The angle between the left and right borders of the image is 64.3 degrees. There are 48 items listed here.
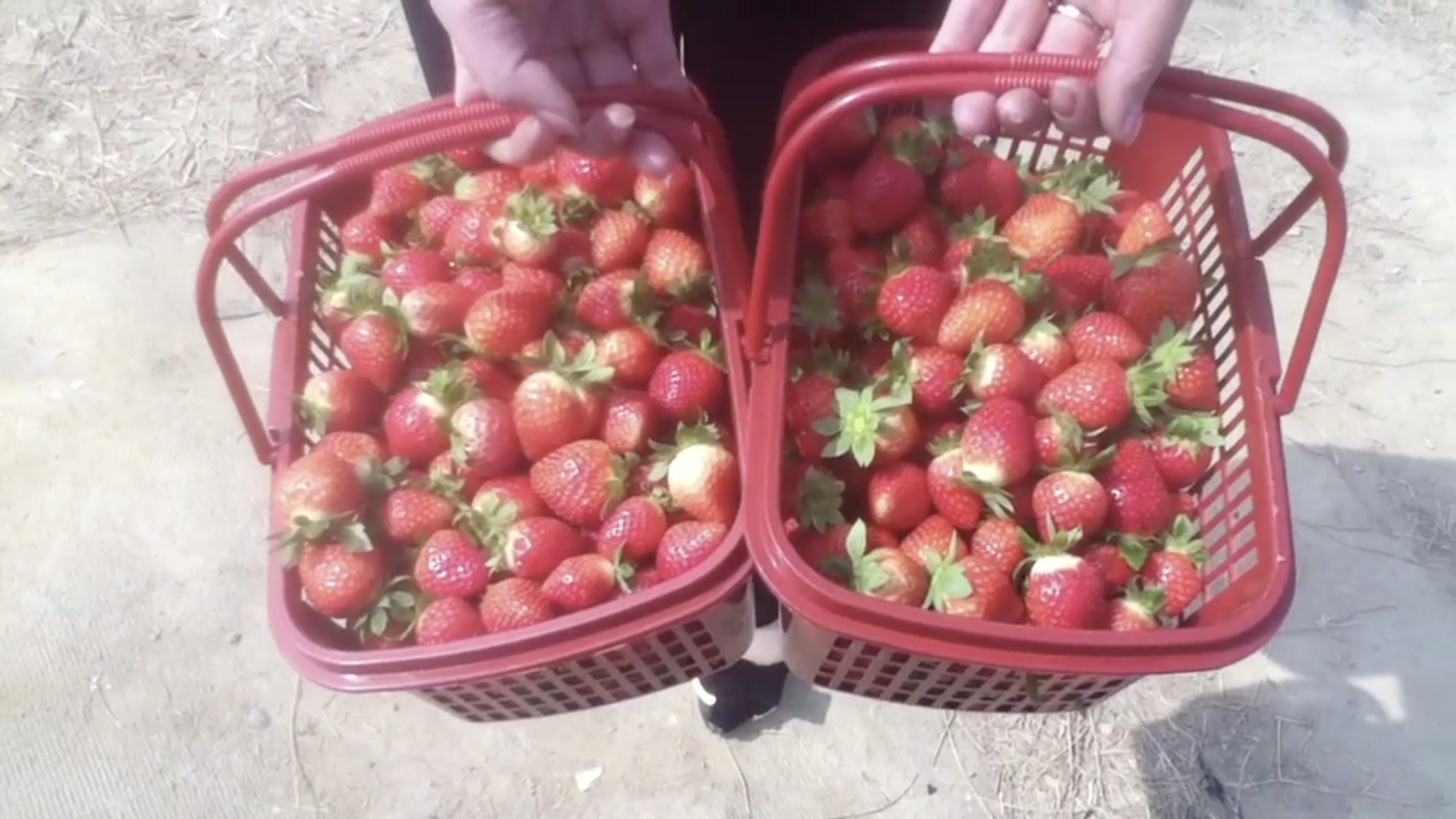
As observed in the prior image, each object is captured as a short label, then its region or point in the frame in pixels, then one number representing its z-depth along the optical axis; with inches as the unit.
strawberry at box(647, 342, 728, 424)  39.9
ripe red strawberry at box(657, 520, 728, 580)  36.4
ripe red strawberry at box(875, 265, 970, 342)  40.9
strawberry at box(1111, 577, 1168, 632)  37.2
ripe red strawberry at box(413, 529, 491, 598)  38.1
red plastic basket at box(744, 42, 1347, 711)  30.2
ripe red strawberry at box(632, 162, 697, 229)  43.6
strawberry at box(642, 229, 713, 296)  42.5
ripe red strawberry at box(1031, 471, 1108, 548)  37.9
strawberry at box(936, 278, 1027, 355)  40.3
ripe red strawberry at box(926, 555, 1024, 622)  35.9
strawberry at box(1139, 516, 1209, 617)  37.8
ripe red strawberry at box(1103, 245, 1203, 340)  41.3
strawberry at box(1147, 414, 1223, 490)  39.3
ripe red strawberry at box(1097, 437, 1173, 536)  38.9
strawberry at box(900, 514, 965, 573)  37.6
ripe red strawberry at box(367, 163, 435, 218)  47.0
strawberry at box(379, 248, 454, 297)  43.9
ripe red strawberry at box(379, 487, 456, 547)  39.4
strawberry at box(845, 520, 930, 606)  35.9
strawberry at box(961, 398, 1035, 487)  37.8
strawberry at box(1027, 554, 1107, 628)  35.8
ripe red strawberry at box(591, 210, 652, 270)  43.9
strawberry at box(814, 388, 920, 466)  37.9
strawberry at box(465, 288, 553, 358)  41.6
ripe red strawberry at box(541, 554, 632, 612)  37.1
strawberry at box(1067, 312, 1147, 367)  40.8
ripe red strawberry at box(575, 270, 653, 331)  42.2
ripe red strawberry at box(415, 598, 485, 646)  37.0
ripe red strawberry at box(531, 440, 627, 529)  38.9
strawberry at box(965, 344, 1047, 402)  39.6
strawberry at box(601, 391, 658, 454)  39.8
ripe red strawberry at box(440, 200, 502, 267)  44.8
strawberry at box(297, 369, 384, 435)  40.8
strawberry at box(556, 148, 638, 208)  44.6
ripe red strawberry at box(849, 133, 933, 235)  44.0
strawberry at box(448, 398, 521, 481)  39.9
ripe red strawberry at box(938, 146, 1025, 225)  45.0
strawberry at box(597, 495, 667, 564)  38.0
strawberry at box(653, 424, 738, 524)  37.7
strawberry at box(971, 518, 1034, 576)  37.7
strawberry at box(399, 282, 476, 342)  42.6
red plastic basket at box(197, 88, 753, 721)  32.9
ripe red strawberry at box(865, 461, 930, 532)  38.5
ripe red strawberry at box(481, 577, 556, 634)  36.9
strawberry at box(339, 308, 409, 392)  42.0
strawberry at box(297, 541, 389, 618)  37.1
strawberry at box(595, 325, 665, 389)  41.4
